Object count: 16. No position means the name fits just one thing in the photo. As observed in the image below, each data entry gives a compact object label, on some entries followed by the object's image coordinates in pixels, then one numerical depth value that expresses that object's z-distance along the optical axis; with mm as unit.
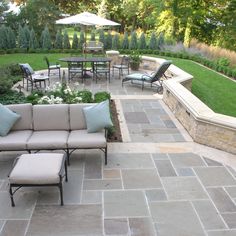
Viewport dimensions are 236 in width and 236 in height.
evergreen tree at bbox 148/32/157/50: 18484
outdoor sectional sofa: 5449
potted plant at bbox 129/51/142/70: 13039
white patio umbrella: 11758
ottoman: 4027
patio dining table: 10938
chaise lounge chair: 9891
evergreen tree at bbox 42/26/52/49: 18188
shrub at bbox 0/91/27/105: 7242
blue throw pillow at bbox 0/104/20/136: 5352
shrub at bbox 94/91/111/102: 7240
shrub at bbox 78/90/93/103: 7027
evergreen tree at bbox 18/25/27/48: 17942
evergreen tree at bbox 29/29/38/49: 17984
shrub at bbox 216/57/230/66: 13875
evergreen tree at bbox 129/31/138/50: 18609
